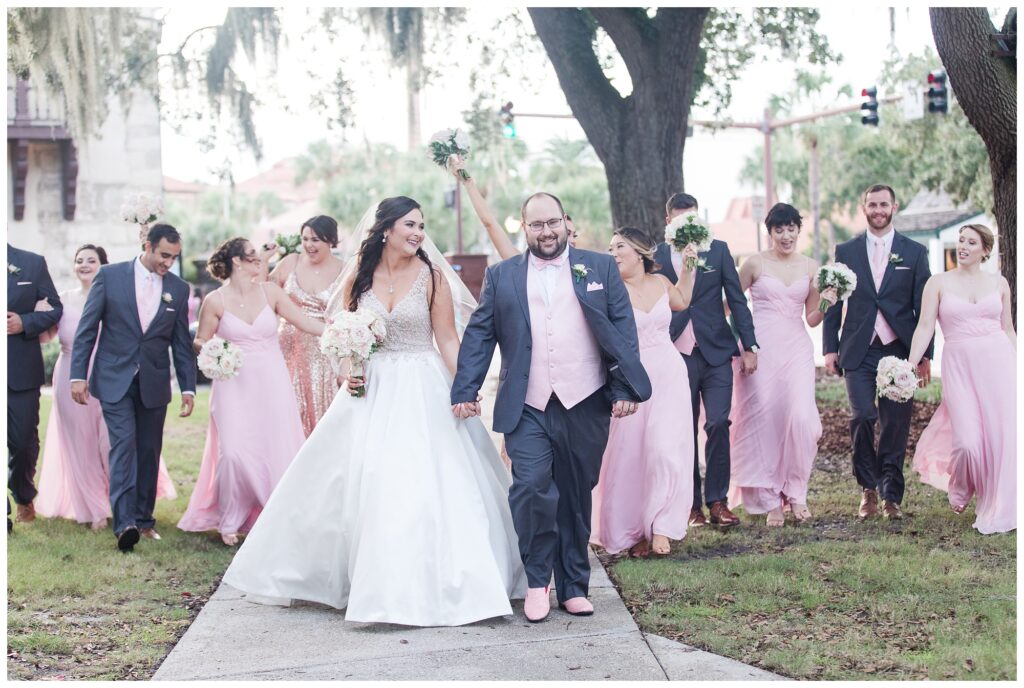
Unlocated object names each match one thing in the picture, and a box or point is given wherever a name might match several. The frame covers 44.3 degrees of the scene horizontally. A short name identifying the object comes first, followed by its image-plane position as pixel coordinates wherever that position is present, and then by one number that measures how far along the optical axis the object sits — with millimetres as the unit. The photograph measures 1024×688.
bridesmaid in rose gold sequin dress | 9594
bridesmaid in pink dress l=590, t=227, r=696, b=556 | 7535
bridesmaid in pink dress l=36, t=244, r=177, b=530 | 9047
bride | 5988
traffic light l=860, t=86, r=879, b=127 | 22234
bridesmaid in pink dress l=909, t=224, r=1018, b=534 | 8031
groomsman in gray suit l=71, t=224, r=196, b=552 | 8047
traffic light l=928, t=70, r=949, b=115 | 20594
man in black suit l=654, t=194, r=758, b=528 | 8508
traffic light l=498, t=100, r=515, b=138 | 16772
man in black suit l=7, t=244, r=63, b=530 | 8594
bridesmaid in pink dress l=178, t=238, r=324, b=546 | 8398
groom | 6133
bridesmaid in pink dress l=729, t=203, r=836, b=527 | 8523
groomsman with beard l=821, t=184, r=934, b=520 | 8578
